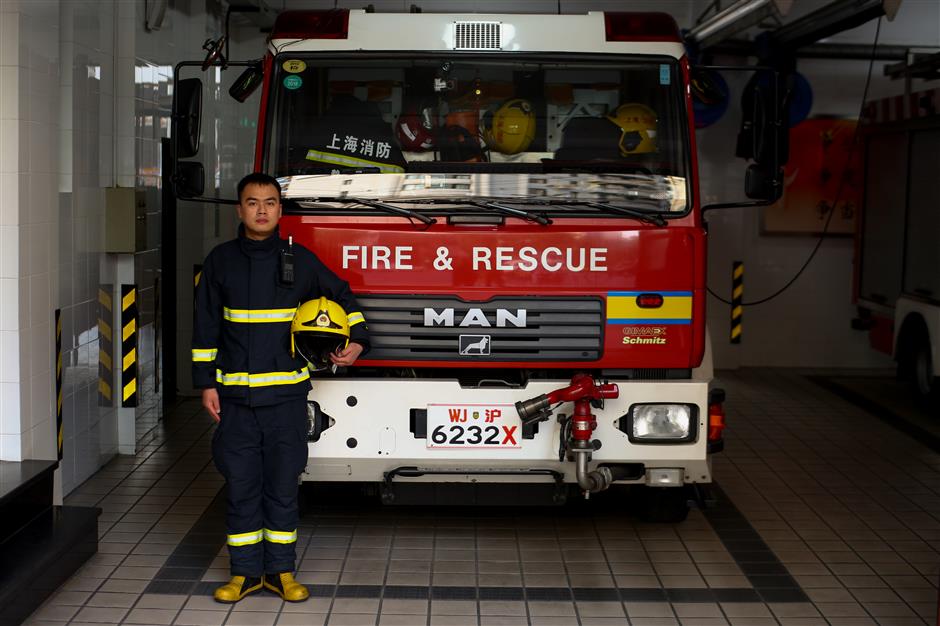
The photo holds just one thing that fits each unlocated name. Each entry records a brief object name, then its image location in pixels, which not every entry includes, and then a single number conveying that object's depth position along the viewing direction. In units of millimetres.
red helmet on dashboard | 5789
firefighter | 5230
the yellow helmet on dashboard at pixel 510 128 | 5785
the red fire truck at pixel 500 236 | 5586
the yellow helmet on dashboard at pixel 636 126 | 5809
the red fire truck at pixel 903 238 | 10470
